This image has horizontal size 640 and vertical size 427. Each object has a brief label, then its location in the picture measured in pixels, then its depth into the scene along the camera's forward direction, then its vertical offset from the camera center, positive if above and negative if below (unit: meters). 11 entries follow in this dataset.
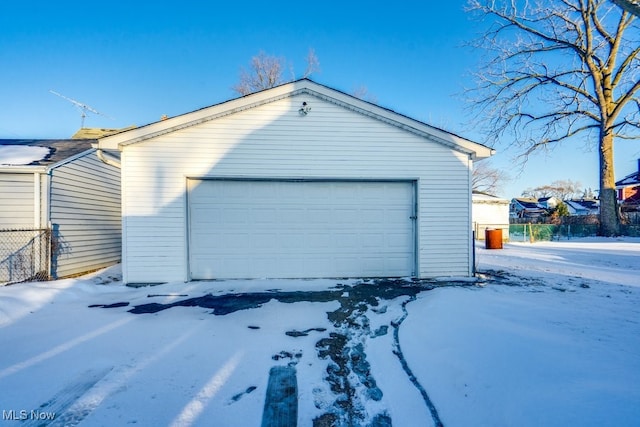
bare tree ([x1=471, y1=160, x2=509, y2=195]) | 31.91 +4.34
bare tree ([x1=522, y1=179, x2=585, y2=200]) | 61.91 +5.92
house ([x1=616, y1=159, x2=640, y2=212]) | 22.96 +2.67
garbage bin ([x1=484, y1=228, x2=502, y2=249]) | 11.94 -0.96
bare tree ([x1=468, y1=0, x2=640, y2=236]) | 13.80 +6.97
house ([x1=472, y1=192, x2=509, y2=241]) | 17.67 +0.14
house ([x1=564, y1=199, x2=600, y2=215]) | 42.27 +1.52
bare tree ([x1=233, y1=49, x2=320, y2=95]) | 20.17 +10.16
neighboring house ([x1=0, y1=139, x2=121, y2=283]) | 6.55 +0.39
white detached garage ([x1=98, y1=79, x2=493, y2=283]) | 5.88 +0.55
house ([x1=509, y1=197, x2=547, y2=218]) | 39.58 +1.73
